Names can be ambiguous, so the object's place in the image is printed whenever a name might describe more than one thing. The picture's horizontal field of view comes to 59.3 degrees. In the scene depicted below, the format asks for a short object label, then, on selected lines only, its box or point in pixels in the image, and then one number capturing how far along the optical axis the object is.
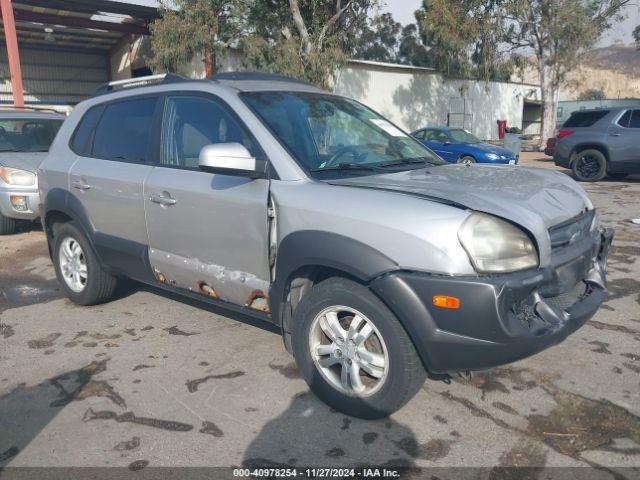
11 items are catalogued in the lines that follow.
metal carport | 17.16
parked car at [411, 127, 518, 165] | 14.05
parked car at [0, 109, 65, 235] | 7.37
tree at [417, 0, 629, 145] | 19.50
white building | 23.81
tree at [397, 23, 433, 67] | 33.84
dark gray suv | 11.70
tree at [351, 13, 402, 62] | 33.44
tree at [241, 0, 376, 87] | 15.45
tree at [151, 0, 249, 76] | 15.42
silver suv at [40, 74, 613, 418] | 2.62
